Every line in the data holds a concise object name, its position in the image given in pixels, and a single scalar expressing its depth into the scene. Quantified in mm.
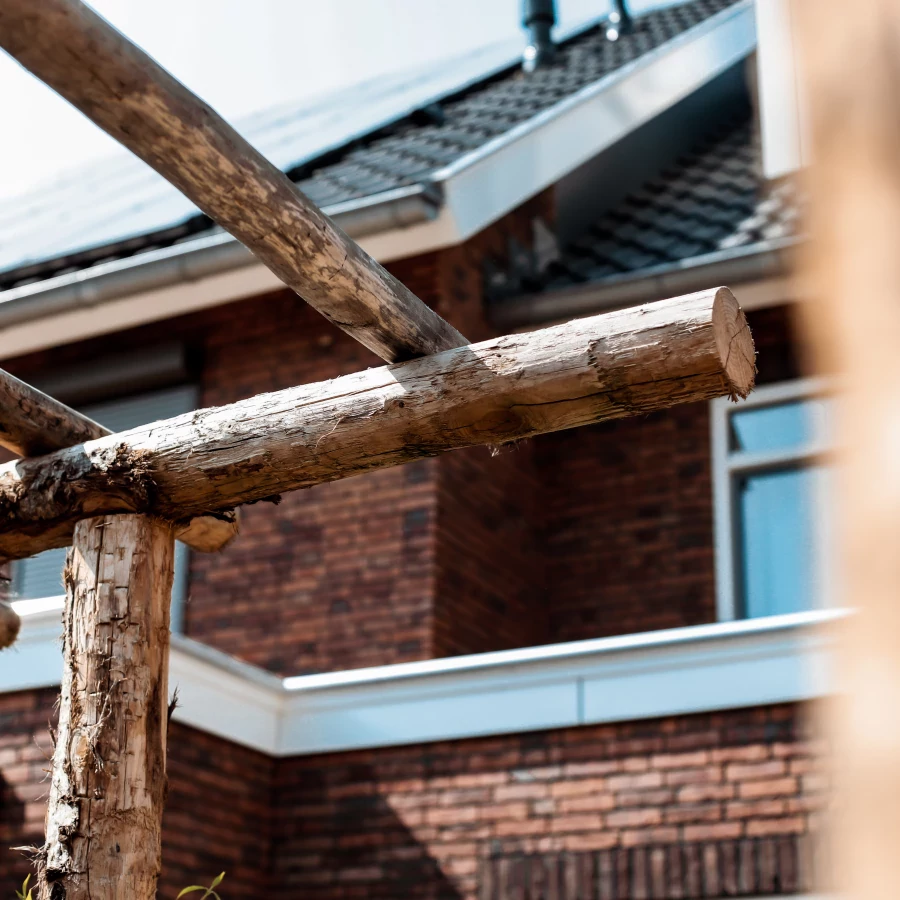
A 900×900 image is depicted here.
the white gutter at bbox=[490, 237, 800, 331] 7820
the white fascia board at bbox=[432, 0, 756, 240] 7816
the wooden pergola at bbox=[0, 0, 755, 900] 2926
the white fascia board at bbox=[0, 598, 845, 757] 6039
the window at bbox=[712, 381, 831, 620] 7895
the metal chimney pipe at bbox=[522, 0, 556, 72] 12085
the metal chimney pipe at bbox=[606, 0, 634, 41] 13148
